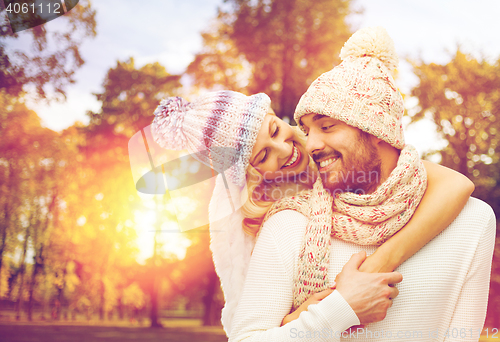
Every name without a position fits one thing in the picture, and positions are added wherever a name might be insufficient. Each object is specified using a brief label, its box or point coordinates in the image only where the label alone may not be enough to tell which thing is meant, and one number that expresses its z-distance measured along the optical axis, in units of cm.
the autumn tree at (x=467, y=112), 1035
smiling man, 172
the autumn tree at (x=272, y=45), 856
